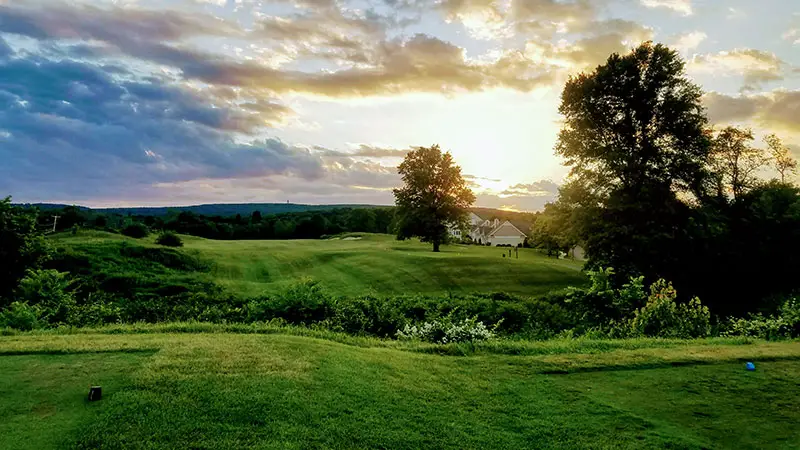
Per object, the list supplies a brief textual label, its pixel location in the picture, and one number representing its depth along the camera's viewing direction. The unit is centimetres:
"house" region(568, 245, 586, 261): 6122
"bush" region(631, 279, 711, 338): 1187
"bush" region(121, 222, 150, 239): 4752
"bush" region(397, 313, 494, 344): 964
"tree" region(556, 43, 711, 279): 2420
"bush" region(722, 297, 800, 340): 1102
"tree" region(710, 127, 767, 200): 3027
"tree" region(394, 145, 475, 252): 4800
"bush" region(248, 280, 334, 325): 1255
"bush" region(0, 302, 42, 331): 1093
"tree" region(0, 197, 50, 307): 1786
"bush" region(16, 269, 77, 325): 1330
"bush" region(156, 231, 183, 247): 4191
